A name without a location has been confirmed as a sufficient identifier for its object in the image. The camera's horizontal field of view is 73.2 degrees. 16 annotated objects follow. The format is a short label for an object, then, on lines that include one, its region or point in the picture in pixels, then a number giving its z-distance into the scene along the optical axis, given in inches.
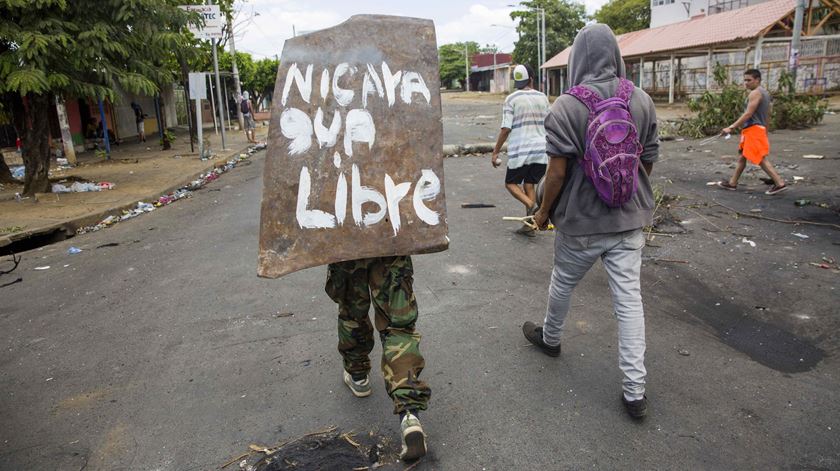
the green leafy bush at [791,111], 593.3
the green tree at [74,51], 325.1
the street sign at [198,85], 534.0
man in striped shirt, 223.3
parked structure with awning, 900.6
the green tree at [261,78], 1465.3
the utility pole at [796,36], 635.6
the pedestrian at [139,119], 792.3
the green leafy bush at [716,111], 584.1
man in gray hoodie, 110.9
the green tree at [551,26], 1929.1
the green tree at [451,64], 3248.0
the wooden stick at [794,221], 238.6
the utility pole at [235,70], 885.2
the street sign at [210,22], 554.7
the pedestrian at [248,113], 788.6
